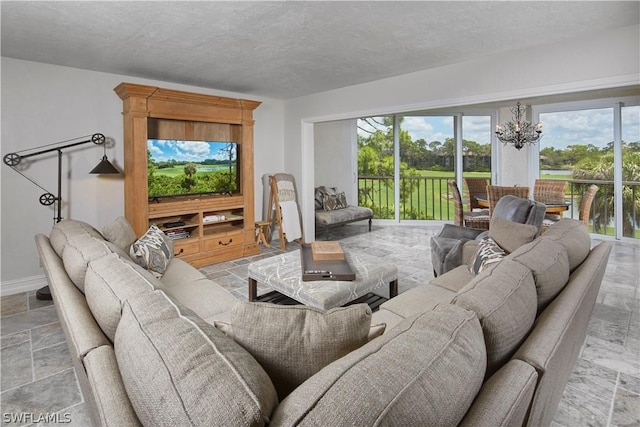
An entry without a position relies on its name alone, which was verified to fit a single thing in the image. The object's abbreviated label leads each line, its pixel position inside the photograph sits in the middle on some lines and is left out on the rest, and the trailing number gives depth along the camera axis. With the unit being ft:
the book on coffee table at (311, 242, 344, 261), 9.44
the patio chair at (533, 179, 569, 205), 17.60
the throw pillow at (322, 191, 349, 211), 20.76
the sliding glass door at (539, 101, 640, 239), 18.35
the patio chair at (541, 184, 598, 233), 15.74
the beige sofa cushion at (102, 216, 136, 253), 8.23
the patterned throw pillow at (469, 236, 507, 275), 7.20
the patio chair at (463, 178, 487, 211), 20.81
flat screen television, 13.82
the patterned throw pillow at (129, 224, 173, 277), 8.14
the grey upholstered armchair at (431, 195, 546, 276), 9.38
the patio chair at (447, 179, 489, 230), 16.90
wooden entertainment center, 12.72
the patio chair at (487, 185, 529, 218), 15.76
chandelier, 18.98
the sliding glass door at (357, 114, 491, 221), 23.81
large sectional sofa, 2.21
